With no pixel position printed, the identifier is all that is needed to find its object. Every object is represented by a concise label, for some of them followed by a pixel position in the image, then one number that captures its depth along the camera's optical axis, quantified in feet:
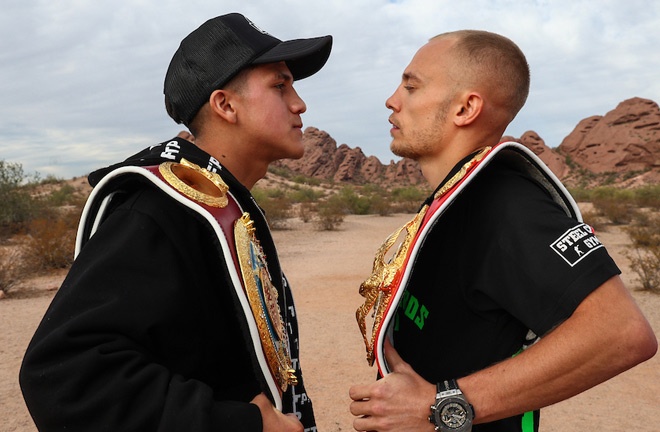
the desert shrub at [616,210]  68.08
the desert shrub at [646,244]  31.45
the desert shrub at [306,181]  175.42
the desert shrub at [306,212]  73.41
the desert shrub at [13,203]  57.93
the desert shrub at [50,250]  39.65
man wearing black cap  4.11
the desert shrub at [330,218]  65.92
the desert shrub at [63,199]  89.84
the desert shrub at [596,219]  61.41
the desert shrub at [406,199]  95.28
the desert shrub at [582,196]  110.09
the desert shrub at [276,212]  65.72
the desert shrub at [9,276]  32.32
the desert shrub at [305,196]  109.50
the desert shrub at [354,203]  88.63
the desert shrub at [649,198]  89.41
